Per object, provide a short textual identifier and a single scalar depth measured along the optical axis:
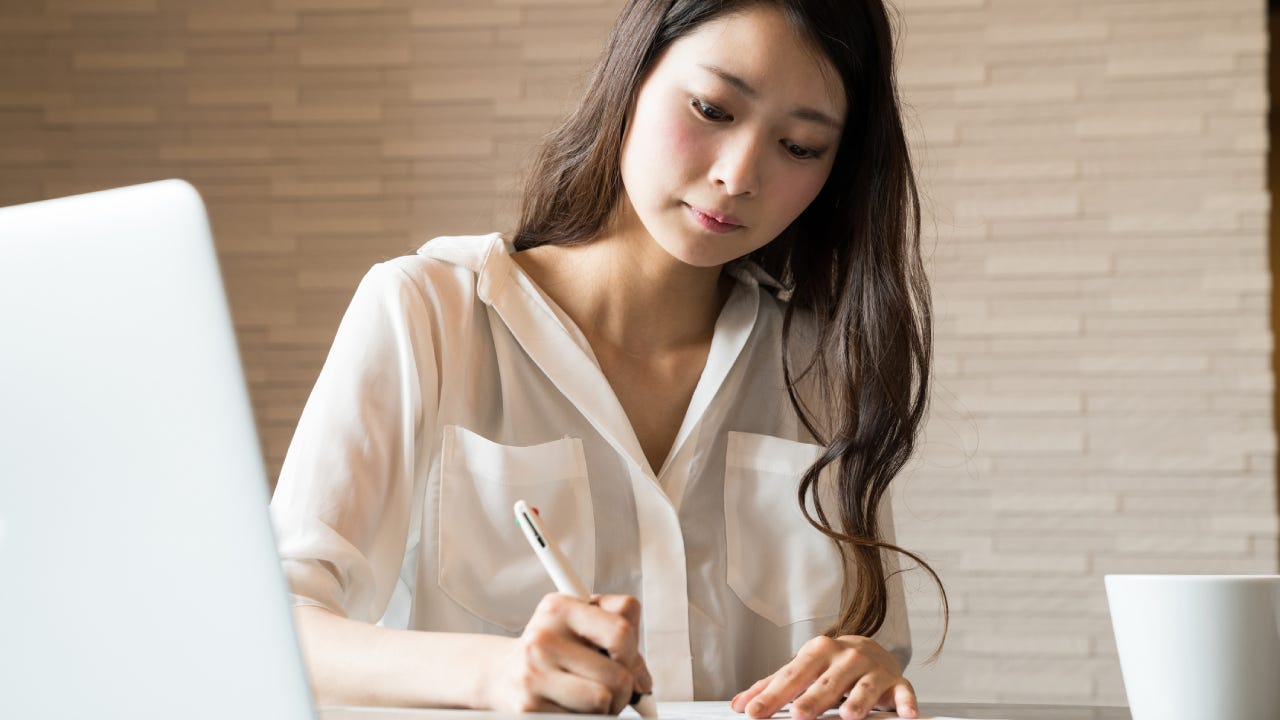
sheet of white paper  0.75
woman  1.09
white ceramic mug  0.62
